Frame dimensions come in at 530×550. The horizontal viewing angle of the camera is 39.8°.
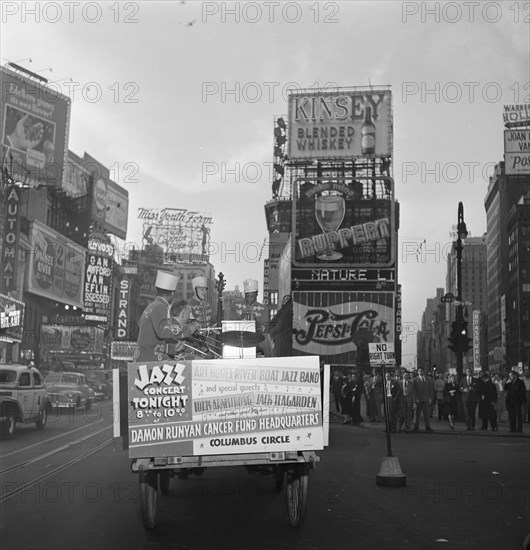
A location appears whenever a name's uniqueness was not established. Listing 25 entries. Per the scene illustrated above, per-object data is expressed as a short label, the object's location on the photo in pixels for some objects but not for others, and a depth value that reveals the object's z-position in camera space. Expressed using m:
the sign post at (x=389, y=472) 10.58
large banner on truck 7.12
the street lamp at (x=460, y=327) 25.77
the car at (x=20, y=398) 17.23
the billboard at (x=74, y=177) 72.81
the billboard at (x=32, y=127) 60.78
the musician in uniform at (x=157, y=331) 7.93
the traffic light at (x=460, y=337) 25.73
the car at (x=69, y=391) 26.03
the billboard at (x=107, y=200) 80.50
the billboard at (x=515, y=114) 83.56
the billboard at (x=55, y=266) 59.19
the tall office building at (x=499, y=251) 150.25
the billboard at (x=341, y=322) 55.47
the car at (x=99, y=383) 34.94
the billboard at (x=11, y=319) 39.97
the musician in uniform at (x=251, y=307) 10.33
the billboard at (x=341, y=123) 58.62
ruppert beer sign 56.12
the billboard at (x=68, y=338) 58.72
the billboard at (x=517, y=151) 57.63
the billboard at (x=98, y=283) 72.74
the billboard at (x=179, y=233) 67.19
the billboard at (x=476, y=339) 104.71
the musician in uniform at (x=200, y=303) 9.77
